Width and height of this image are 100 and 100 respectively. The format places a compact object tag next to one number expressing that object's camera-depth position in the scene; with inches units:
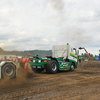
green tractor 392.5
